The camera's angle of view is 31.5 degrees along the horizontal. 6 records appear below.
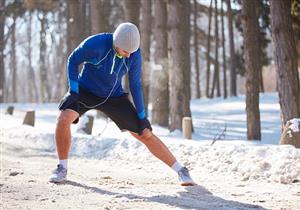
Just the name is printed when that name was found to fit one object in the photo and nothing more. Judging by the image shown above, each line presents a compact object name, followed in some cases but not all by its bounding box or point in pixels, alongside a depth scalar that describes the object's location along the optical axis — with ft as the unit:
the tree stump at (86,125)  33.60
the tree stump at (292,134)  21.76
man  16.90
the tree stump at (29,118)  38.99
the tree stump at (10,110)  58.18
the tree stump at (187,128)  34.78
